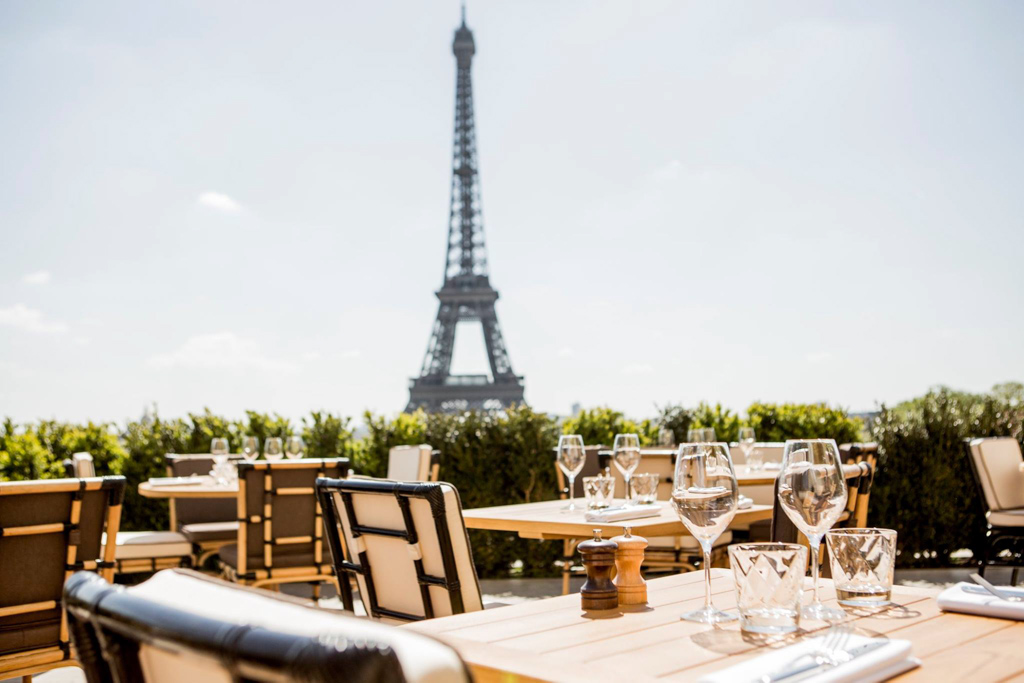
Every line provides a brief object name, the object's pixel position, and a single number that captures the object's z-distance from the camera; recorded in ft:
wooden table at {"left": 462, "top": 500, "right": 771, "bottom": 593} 9.54
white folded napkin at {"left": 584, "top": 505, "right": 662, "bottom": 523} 9.73
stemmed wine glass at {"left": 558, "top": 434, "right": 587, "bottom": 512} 11.14
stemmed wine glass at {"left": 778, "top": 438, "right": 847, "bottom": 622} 4.65
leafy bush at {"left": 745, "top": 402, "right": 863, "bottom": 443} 23.32
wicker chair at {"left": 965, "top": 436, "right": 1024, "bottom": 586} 17.70
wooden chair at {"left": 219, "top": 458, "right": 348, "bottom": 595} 14.12
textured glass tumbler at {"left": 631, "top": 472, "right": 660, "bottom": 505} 9.89
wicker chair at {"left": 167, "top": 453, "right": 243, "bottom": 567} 16.81
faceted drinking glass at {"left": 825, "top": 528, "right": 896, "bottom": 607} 4.84
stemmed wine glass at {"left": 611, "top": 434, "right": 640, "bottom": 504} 11.25
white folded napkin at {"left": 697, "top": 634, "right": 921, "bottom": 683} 3.32
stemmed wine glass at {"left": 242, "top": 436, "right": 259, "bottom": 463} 18.06
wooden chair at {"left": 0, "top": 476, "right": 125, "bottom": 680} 9.06
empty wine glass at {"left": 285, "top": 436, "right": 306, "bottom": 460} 18.79
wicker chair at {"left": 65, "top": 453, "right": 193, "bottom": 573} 16.29
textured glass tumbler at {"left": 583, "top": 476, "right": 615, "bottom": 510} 10.57
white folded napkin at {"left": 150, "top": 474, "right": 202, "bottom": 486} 17.08
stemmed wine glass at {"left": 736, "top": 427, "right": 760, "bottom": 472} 16.84
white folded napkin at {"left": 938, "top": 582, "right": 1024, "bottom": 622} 4.53
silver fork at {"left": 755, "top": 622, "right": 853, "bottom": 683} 3.34
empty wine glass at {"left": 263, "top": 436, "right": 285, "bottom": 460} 17.57
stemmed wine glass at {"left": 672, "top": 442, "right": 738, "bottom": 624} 4.64
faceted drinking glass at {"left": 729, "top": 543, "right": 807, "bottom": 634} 4.09
